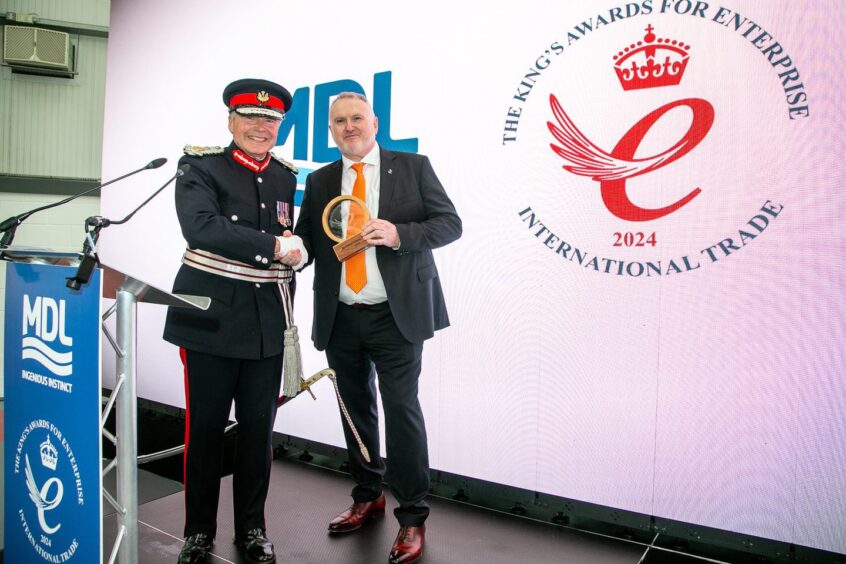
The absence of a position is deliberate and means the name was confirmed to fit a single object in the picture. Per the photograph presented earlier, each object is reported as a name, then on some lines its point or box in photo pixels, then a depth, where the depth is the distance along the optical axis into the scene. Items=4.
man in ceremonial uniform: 2.07
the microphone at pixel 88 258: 1.37
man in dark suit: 2.22
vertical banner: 1.42
